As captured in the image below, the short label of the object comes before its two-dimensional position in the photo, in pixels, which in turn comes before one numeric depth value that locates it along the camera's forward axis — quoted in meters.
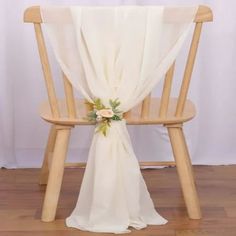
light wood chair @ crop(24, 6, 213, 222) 2.02
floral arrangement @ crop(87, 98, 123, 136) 2.01
